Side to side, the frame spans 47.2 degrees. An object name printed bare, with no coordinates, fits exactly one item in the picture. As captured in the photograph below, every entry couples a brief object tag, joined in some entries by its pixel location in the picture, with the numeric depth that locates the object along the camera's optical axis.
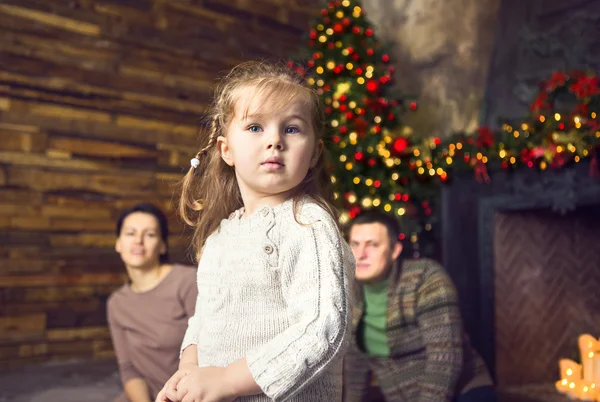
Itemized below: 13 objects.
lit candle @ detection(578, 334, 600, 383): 4.21
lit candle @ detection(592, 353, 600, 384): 4.14
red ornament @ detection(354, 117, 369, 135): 5.62
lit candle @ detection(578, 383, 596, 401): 4.08
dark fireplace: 5.05
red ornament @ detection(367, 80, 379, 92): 5.77
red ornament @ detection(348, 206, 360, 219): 5.51
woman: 2.97
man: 3.04
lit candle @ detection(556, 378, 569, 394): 4.43
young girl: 1.30
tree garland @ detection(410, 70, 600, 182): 4.38
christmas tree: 5.53
